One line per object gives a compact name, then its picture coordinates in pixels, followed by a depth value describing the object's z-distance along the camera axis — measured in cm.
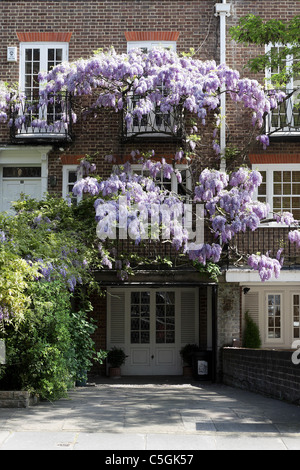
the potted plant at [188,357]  1825
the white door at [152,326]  1886
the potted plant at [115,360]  1806
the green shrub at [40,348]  994
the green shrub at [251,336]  1795
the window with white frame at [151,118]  1733
